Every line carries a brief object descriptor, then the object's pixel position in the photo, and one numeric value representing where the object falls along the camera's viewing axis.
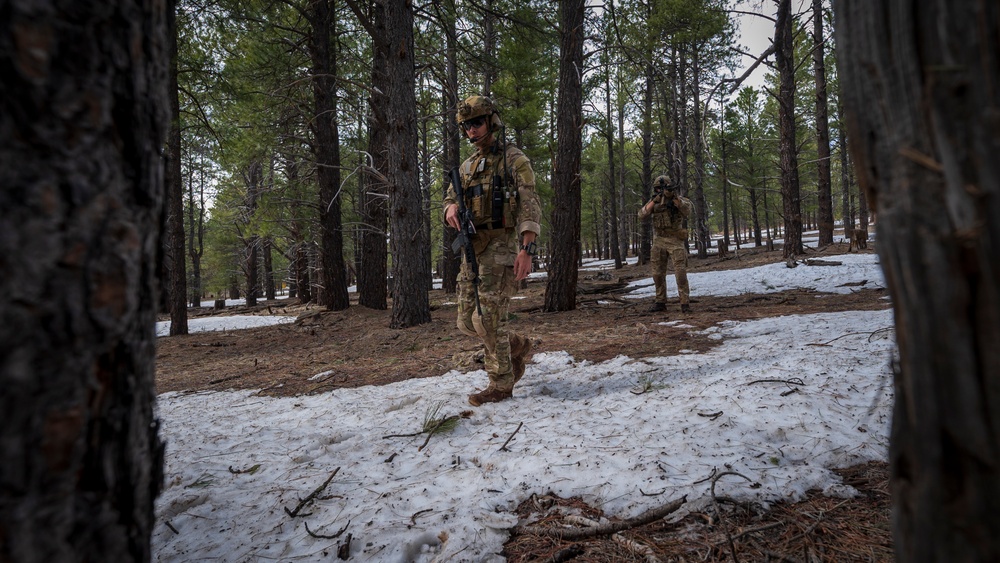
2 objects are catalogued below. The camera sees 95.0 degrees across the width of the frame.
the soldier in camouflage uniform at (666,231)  7.72
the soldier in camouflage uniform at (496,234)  3.61
